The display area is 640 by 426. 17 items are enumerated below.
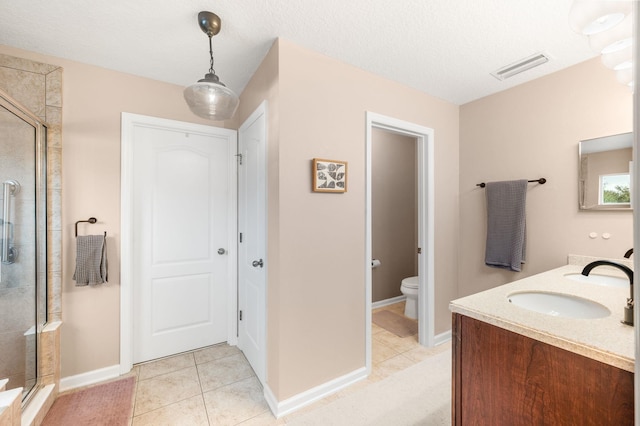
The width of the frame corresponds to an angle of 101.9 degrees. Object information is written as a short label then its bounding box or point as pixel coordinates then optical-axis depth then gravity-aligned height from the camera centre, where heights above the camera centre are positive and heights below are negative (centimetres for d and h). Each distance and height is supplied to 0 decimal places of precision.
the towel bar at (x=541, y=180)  218 +27
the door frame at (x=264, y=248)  184 -26
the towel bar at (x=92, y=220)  198 -5
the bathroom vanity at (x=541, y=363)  76 -51
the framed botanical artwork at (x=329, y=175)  179 +26
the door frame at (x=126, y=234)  210 -18
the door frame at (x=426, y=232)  249 -19
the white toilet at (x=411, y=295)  301 -97
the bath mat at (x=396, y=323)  281 -129
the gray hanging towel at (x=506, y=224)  225 -11
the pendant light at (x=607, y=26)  92 +72
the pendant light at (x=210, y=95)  142 +66
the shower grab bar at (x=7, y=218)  158 -3
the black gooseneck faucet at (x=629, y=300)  89 -31
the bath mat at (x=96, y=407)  161 -129
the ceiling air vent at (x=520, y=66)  193 +115
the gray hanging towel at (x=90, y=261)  191 -35
